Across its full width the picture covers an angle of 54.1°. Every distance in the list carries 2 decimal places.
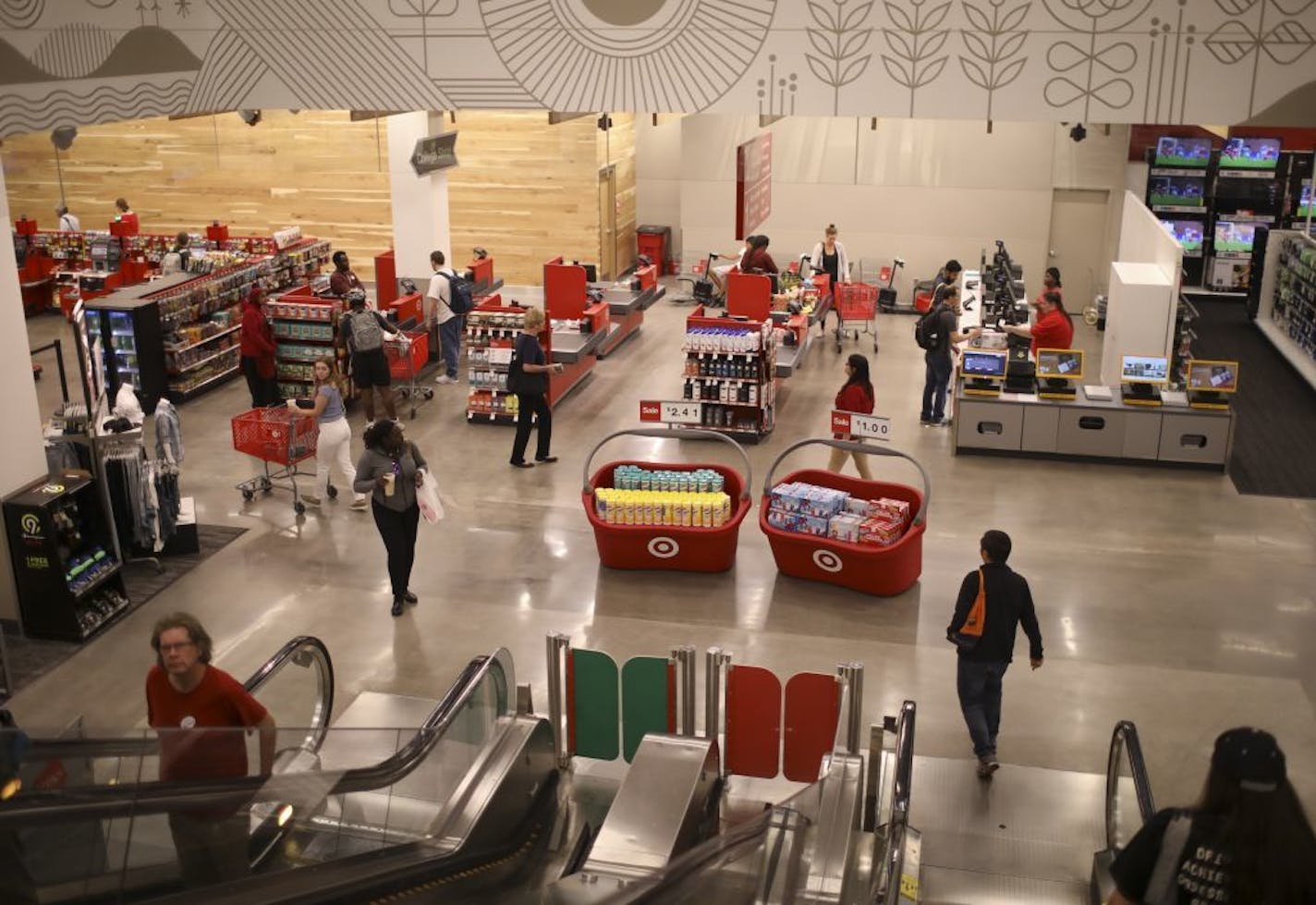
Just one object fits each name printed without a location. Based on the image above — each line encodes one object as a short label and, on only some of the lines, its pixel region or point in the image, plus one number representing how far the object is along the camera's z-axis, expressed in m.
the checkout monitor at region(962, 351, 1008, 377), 12.78
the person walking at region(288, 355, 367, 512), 10.83
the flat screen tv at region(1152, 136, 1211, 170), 19.91
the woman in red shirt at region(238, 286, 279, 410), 13.77
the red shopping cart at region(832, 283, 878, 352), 16.94
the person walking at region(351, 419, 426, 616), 8.83
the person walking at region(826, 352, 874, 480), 10.91
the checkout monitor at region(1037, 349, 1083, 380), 12.77
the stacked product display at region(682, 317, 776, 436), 13.08
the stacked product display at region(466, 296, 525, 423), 13.68
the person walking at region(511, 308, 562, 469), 12.02
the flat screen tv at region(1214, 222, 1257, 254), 20.11
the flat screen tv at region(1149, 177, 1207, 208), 20.16
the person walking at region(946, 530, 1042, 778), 6.96
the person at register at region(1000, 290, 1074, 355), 13.57
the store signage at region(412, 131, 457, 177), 15.23
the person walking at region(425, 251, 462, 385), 15.31
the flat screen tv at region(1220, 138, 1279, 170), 19.91
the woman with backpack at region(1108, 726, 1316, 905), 3.36
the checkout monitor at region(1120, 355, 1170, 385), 12.45
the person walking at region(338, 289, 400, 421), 12.92
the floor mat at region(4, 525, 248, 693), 8.62
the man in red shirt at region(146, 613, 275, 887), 4.12
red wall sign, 12.39
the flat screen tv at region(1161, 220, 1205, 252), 20.33
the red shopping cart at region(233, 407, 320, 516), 11.29
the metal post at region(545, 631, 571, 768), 7.02
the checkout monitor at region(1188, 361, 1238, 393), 12.14
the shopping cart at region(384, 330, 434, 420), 14.19
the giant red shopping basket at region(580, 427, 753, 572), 9.75
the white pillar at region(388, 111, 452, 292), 15.42
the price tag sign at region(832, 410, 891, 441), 10.33
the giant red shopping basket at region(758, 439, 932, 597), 9.34
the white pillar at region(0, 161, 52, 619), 8.88
